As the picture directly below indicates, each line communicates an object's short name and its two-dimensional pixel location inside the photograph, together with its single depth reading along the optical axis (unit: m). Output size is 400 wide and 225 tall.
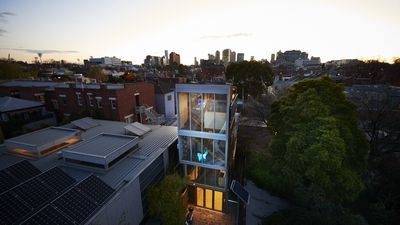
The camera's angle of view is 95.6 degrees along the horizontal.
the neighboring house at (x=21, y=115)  21.17
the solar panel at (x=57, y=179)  7.83
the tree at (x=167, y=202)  10.28
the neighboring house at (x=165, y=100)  30.14
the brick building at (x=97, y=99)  21.98
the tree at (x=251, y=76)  34.66
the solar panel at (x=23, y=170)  8.31
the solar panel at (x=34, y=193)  6.80
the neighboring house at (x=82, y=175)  6.61
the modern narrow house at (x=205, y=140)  11.91
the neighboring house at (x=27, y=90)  25.48
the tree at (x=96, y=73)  53.15
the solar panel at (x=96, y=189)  7.64
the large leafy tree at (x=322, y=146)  10.41
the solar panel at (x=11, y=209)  5.86
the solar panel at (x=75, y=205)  6.57
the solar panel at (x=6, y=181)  7.28
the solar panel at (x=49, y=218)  5.85
